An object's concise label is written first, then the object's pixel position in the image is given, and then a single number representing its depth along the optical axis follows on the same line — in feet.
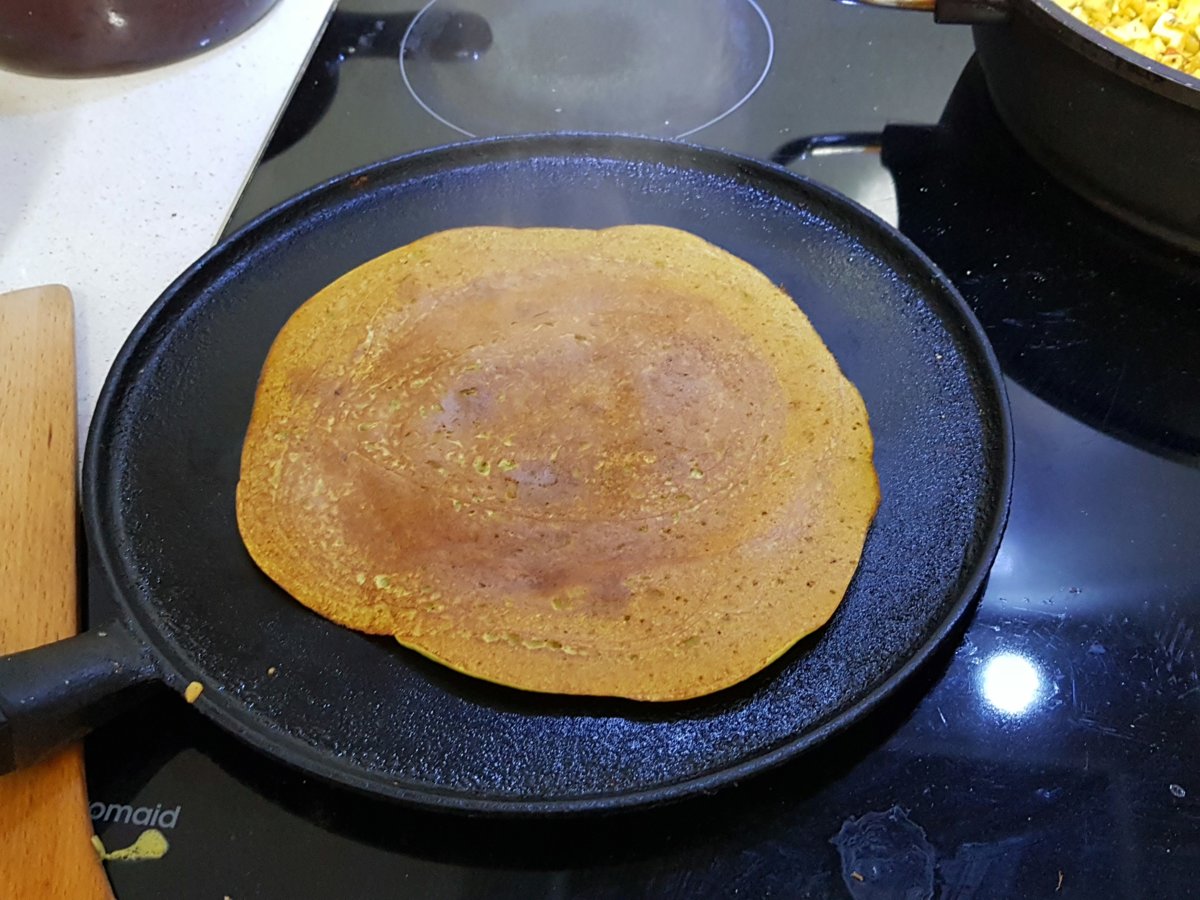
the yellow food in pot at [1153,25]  1.27
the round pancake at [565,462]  0.95
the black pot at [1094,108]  1.10
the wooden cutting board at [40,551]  0.88
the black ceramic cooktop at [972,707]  0.89
